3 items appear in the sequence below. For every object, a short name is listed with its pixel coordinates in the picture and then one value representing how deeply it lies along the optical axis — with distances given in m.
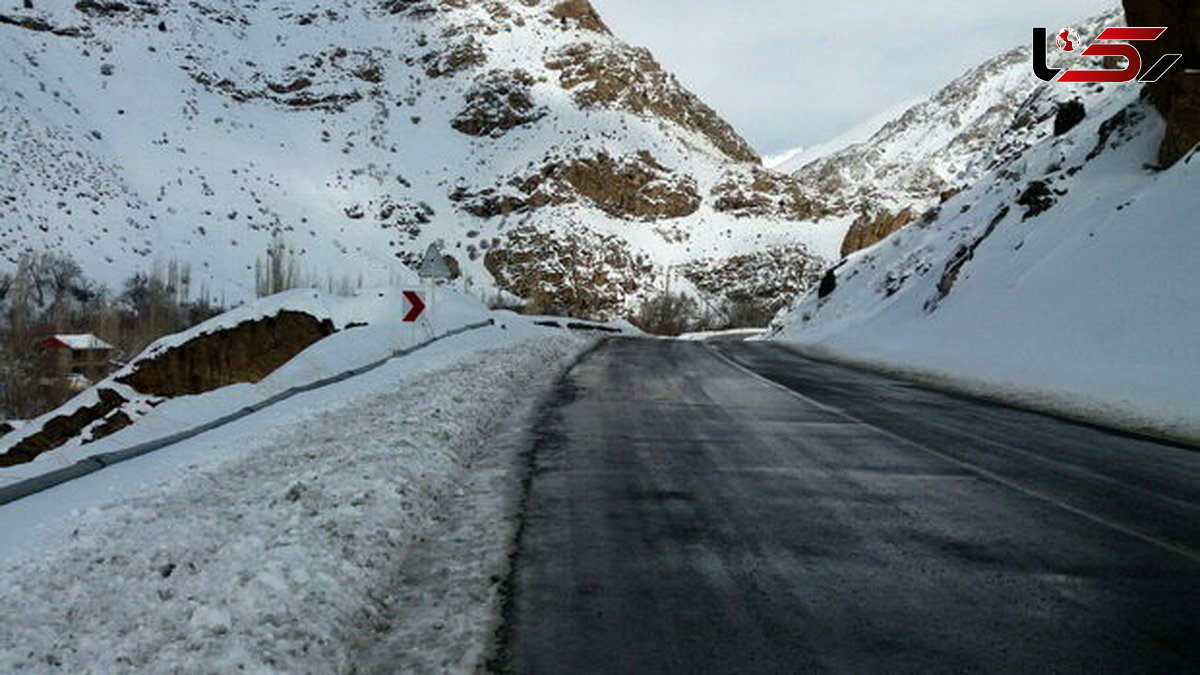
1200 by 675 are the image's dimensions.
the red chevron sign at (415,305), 17.39
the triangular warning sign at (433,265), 18.28
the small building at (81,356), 57.94
